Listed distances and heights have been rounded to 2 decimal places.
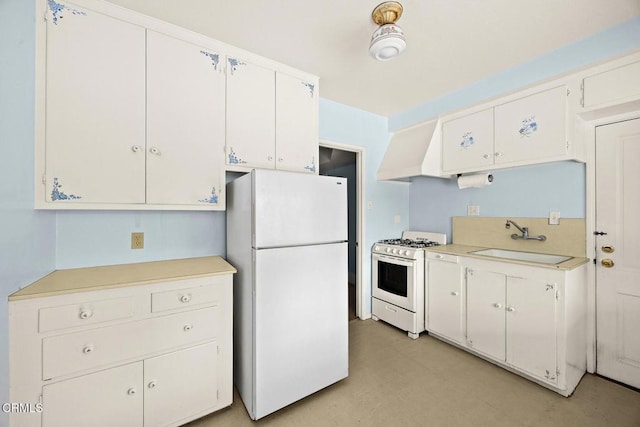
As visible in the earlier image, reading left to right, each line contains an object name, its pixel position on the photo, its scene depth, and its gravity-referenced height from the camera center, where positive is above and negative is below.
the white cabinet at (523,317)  1.86 -0.84
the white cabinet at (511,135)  2.03 +0.72
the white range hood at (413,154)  2.82 +0.71
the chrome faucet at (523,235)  2.37 -0.20
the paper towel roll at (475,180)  2.55 +0.35
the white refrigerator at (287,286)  1.62 -0.49
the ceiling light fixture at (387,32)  1.56 +1.13
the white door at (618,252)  1.93 -0.29
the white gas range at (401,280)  2.74 -0.76
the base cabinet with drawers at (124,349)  1.22 -0.73
